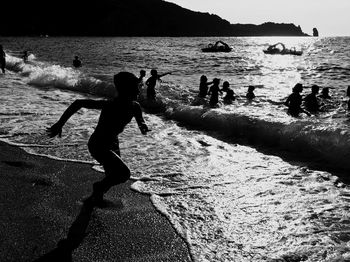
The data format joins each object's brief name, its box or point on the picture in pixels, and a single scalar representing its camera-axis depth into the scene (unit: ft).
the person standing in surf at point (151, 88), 48.96
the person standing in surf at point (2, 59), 74.13
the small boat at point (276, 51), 187.23
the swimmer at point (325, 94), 52.95
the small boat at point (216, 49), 205.31
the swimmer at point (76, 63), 103.55
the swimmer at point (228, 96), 53.11
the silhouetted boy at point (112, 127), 14.20
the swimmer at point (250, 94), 56.46
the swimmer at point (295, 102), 43.57
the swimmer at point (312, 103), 46.71
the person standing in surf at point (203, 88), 53.47
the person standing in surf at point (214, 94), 48.44
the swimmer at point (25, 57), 104.22
